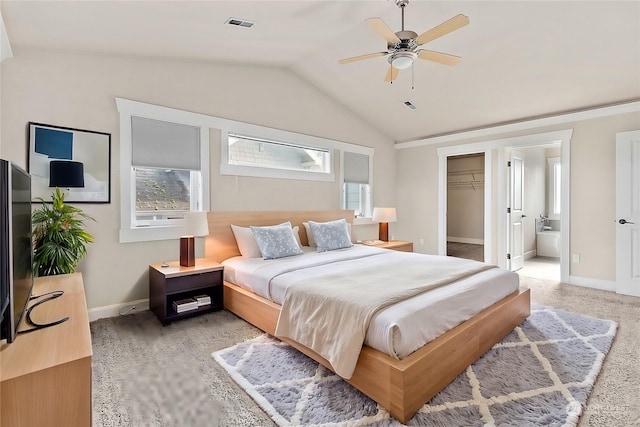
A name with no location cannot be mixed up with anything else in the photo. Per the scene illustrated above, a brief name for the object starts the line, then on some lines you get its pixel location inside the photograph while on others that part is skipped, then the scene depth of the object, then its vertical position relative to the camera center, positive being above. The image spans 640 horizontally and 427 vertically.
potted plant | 2.53 -0.24
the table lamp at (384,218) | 5.30 -0.14
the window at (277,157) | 4.12 +0.75
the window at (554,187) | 6.93 +0.48
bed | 1.73 -0.90
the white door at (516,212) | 5.26 -0.04
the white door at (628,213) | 3.93 -0.04
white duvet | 1.83 -0.61
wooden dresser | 1.02 -0.56
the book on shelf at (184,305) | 3.05 -0.91
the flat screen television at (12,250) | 1.14 -0.16
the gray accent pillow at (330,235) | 4.01 -0.33
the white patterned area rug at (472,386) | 1.76 -1.11
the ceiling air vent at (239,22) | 2.87 +1.71
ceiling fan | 2.28 +1.30
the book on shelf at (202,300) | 3.19 -0.90
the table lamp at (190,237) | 3.26 -0.28
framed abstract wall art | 2.75 +0.42
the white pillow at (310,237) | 4.35 -0.37
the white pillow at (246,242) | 3.66 -0.37
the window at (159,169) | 3.26 +0.45
